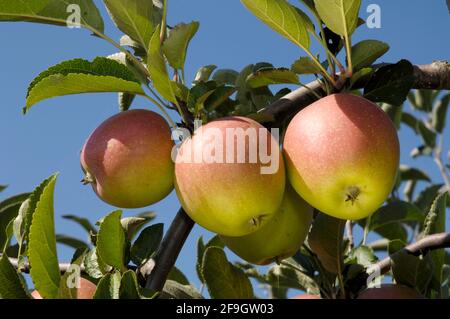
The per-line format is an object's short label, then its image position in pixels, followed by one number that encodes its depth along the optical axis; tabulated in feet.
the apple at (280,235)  3.02
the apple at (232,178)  2.83
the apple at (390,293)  3.03
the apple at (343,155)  2.82
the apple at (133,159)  2.97
